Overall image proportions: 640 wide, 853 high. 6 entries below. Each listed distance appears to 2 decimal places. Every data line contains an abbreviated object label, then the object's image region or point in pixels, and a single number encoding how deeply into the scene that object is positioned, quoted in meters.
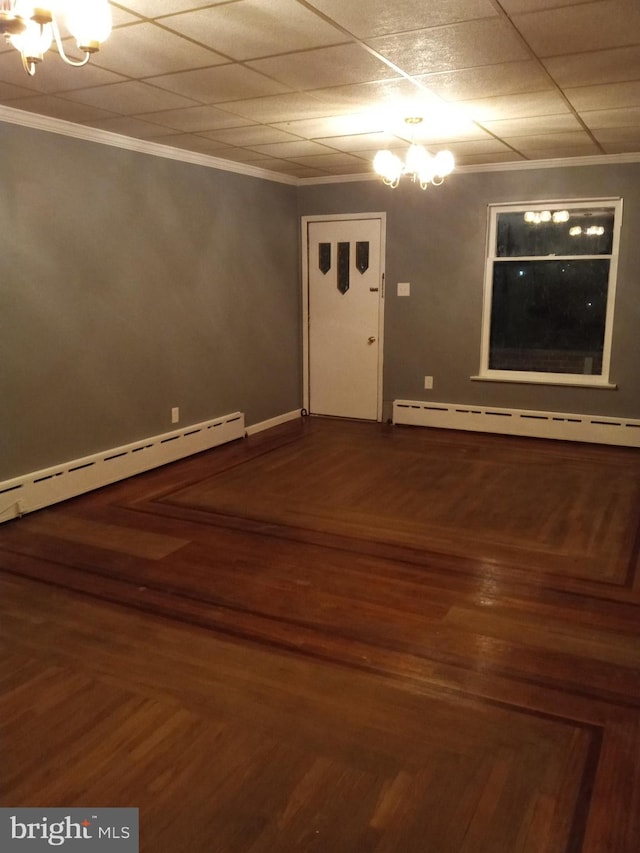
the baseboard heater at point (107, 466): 4.11
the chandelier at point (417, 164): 4.11
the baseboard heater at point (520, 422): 5.82
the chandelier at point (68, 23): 1.73
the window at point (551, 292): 5.78
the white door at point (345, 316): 6.61
